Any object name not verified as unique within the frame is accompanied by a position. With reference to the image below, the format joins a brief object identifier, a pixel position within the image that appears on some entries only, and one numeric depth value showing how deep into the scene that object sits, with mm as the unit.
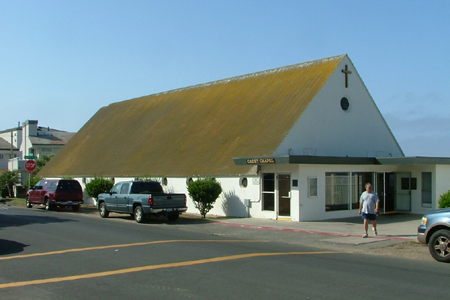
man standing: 15984
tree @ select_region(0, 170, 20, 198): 45297
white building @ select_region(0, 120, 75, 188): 67125
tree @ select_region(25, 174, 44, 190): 38969
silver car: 11672
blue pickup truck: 20828
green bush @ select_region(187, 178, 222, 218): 23453
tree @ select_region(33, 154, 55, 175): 47941
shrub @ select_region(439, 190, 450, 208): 19484
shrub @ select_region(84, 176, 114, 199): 30000
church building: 22297
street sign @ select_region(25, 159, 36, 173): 34312
